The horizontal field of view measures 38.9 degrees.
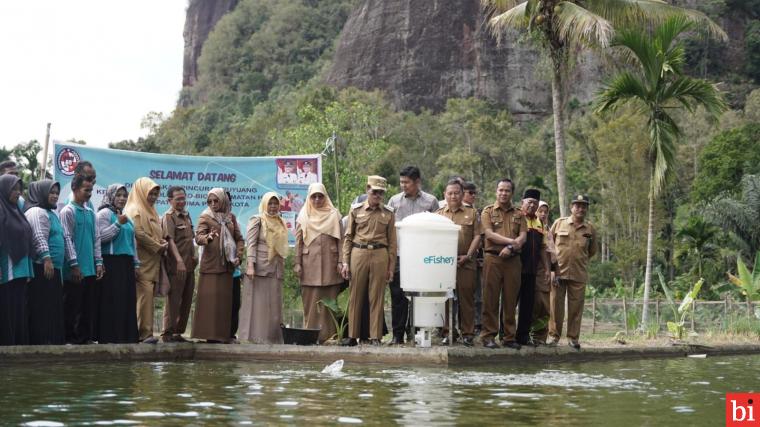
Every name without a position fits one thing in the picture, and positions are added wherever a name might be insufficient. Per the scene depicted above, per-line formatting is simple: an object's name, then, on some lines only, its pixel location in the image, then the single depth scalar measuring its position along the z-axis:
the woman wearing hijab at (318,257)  10.93
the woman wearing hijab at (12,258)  9.08
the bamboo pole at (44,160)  12.60
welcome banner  12.67
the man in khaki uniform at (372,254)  10.35
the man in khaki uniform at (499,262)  10.42
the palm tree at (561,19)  16.39
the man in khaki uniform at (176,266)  10.84
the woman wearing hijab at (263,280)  11.00
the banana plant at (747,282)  18.17
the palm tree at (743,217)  29.28
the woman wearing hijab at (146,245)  10.42
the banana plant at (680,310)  13.43
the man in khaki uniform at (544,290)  10.95
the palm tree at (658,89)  15.40
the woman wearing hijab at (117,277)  10.04
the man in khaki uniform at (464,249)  10.55
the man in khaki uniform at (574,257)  11.27
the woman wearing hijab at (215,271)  10.84
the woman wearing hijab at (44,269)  9.45
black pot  10.59
